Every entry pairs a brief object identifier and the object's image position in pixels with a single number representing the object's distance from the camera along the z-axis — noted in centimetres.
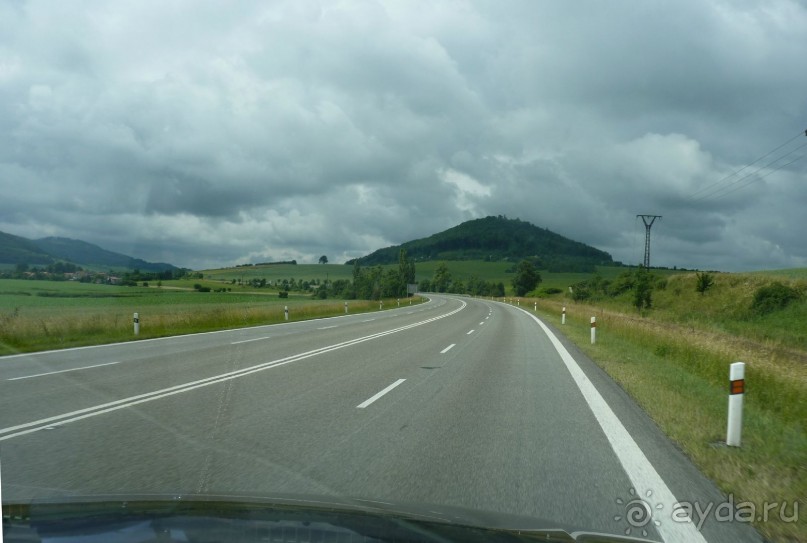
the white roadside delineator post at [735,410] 699
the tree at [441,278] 17300
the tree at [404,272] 11179
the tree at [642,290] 6025
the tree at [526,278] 13412
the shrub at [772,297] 4841
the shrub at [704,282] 6341
